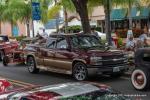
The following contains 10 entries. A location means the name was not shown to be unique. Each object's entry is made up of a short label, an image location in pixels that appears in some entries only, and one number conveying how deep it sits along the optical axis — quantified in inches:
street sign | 949.2
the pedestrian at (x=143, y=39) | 789.7
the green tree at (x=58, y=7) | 1062.4
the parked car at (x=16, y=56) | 863.7
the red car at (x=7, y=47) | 984.5
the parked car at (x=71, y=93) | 177.8
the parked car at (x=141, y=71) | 454.9
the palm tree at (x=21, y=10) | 1607.8
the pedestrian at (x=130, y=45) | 770.2
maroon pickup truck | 556.7
